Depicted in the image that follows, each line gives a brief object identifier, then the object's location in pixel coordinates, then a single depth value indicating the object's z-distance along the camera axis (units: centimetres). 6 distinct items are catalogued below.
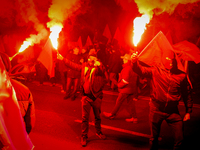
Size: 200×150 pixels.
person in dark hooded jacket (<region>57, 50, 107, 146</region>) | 469
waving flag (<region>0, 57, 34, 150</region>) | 174
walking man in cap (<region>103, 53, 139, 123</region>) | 637
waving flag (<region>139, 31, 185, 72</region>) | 417
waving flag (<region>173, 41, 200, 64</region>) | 405
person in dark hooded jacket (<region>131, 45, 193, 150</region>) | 379
